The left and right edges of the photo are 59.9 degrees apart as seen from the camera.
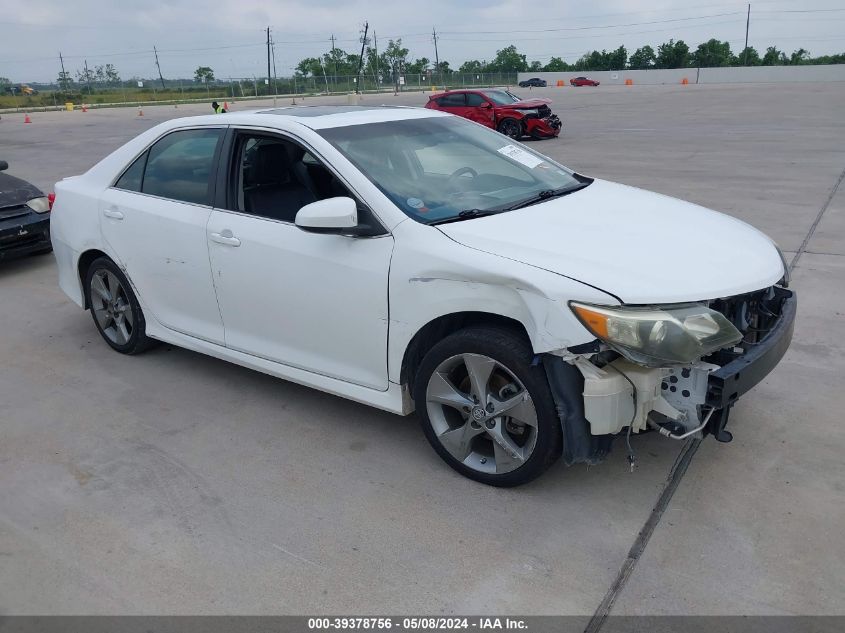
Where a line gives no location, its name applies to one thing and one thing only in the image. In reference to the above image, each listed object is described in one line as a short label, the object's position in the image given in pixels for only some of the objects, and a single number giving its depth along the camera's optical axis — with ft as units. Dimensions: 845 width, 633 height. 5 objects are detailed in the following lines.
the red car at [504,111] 63.26
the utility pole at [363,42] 277.33
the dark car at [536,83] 231.30
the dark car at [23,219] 24.18
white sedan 9.50
